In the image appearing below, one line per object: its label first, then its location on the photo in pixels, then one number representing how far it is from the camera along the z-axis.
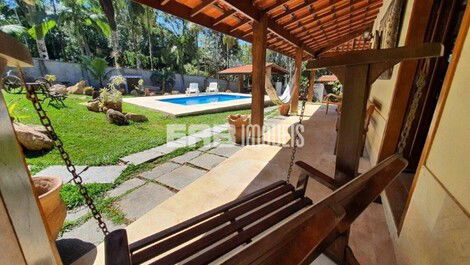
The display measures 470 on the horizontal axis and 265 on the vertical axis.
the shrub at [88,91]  11.49
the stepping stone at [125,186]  2.56
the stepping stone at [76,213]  2.13
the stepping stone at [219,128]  5.64
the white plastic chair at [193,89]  16.04
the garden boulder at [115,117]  5.73
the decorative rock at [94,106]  6.89
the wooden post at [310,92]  11.66
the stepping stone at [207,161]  3.35
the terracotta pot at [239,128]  4.51
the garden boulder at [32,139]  3.56
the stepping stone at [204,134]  5.08
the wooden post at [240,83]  18.59
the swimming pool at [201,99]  12.80
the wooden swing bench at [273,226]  0.69
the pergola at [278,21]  3.04
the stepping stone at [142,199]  2.21
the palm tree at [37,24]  11.29
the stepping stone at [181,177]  2.76
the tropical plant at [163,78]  17.92
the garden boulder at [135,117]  6.22
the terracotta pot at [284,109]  7.59
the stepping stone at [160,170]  2.98
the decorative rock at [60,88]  9.41
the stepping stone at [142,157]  3.45
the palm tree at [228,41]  19.80
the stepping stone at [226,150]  3.86
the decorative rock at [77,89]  11.38
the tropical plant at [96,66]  13.44
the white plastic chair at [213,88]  17.20
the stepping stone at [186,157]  3.50
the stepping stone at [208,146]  4.12
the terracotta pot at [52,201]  1.56
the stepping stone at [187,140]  4.48
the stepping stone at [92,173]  2.88
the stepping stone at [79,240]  1.69
